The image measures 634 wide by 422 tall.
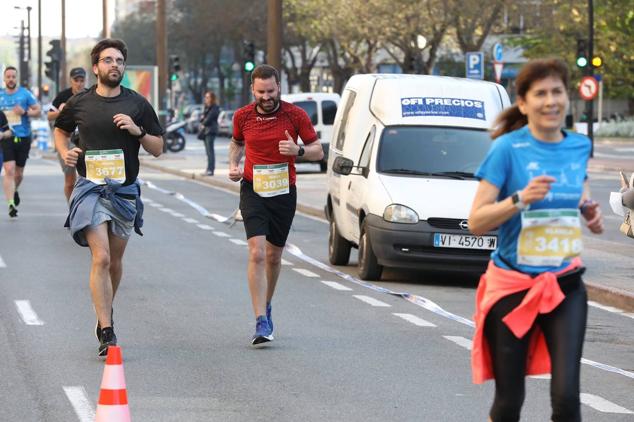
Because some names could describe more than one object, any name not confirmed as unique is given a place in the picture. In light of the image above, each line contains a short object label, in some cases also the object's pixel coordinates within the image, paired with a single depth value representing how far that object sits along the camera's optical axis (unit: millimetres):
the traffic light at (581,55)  46875
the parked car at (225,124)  78625
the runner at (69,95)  18625
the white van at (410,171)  14383
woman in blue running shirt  6000
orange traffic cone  6930
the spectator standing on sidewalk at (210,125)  36094
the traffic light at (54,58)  60219
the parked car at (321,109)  39000
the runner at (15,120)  21312
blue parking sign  35875
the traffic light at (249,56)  40034
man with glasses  10016
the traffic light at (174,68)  55750
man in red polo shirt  10641
